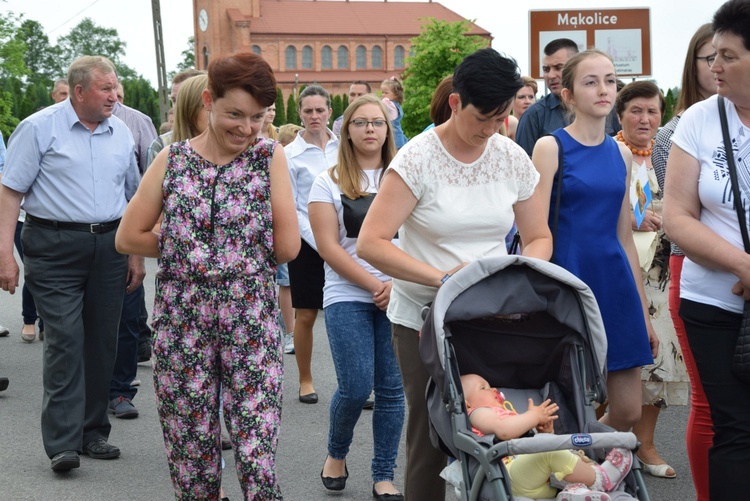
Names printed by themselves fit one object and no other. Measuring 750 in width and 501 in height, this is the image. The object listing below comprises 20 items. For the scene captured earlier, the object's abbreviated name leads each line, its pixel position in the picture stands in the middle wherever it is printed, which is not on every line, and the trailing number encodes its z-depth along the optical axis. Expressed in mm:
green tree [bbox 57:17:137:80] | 106438
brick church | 106000
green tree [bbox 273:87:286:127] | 77025
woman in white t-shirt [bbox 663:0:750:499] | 4160
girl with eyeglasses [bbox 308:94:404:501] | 5770
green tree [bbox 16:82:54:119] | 65250
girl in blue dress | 5141
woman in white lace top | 4227
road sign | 14953
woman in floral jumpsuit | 4312
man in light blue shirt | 6598
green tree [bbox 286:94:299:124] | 83369
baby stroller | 3795
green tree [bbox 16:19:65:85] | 102688
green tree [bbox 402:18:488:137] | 73188
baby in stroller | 3742
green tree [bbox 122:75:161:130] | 77562
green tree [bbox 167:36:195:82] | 112838
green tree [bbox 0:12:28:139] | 55125
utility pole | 30906
